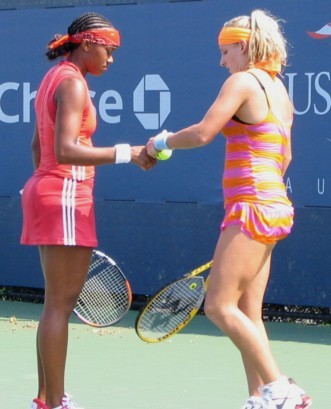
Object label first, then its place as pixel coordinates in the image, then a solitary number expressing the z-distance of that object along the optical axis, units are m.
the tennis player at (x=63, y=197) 9.27
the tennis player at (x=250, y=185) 9.03
